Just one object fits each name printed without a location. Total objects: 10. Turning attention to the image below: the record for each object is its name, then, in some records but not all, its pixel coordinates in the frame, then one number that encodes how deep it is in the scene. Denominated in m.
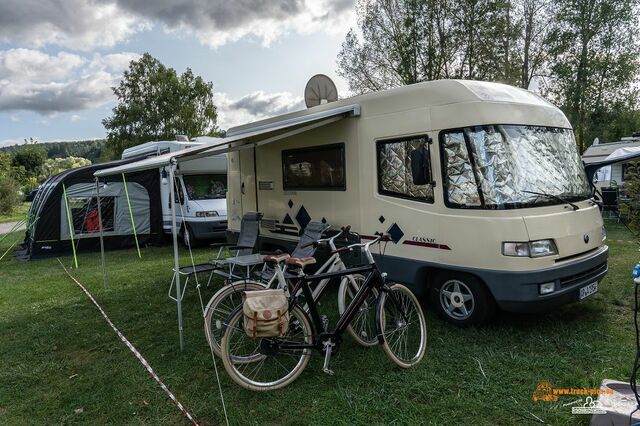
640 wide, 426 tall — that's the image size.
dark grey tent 10.60
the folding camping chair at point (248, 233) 6.25
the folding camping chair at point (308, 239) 5.14
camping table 5.33
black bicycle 3.35
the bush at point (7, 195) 21.45
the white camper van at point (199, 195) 10.78
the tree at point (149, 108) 24.34
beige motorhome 3.99
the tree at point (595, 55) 16.97
